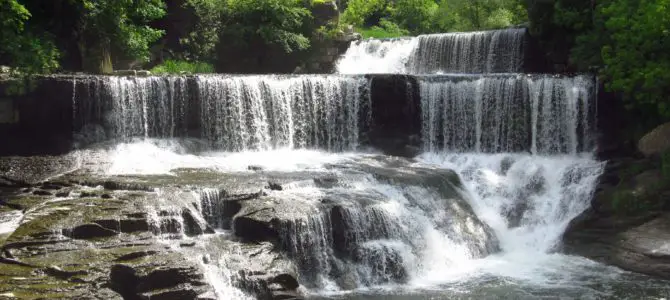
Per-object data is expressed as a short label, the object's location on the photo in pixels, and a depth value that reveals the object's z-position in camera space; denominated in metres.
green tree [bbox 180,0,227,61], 26.58
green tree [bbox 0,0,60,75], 16.28
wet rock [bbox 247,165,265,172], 17.61
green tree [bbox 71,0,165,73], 21.19
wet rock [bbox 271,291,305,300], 12.37
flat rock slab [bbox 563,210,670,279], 14.41
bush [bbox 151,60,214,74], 24.81
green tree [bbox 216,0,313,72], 26.72
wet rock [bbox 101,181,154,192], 15.04
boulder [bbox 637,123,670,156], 16.58
